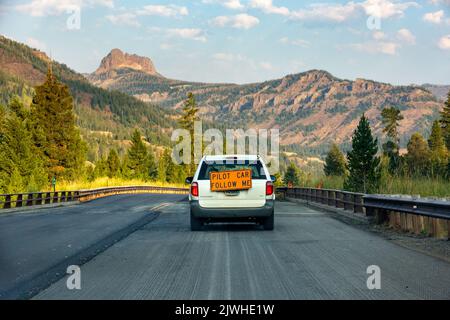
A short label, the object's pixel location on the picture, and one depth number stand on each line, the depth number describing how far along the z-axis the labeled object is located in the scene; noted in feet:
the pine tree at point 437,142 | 404.36
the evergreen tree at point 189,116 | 399.03
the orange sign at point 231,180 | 47.88
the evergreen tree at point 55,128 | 226.17
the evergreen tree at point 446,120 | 375.66
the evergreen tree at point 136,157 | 364.99
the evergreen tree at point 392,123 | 405.47
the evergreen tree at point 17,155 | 191.93
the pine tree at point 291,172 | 565.62
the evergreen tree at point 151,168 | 406.21
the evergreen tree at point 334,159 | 496.80
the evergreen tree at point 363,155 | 275.59
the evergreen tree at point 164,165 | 375.43
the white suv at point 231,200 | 48.03
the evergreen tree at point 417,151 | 400.26
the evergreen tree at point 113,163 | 376.27
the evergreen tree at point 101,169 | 367.54
